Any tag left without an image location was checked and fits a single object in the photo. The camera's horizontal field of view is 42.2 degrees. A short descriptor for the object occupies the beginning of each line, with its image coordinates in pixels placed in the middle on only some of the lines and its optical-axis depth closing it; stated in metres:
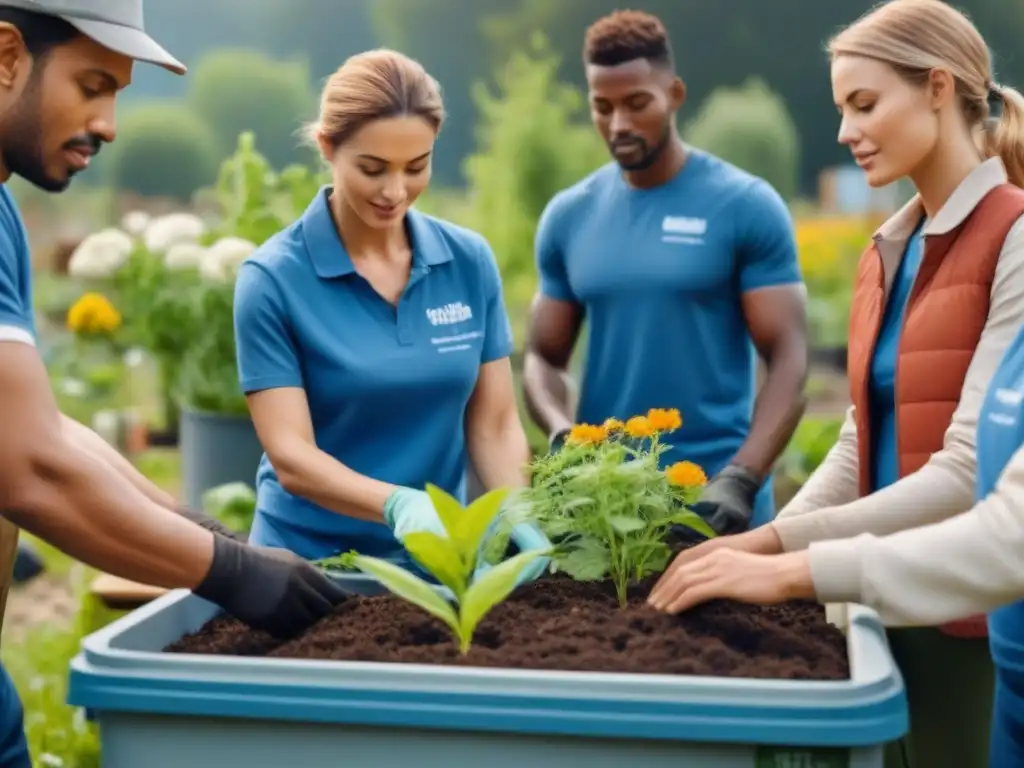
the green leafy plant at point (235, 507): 3.20
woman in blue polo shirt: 1.85
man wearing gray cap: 1.32
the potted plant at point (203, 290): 3.45
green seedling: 1.37
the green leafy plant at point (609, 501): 1.53
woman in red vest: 1.53
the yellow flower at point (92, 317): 4.10
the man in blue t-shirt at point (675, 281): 2.36
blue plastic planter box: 1.15
